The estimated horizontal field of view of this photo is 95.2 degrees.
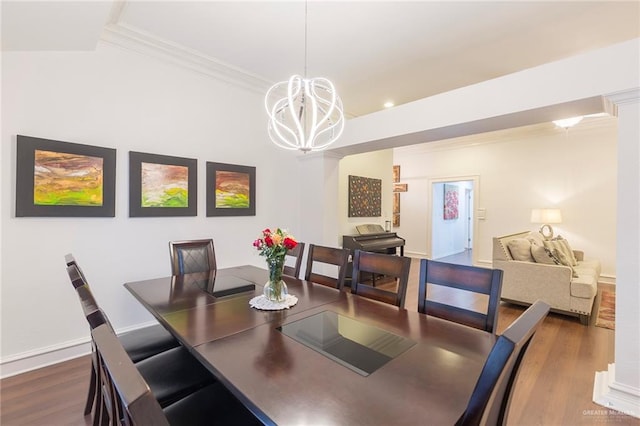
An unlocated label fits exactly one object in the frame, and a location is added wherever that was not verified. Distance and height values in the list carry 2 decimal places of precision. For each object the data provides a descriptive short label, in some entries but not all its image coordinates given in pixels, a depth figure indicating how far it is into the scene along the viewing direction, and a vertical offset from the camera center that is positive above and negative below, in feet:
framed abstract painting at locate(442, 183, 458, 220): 26.70 +1.12
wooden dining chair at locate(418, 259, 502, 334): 4.95 -1.31
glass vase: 5.85 -1.46
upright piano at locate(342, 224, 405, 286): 15.87 -1.61
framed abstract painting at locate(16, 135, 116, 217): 7.59 +0.89
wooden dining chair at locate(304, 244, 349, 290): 7.22 -1.24
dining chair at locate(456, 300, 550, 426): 2.20 -1.18
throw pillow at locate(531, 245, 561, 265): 12.27 -1.77
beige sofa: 11.02 -2.63
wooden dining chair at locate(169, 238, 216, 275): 8.68 -1.38
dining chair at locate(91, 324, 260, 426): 1.83 -1.75
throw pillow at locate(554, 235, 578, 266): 14.76 -1.95
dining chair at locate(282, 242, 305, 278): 8.42 -1.44
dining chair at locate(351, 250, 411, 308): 6.17 -1.29
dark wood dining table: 2.90 -1.93
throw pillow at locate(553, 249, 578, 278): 12.52 -1.94
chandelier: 6.51 +2.47
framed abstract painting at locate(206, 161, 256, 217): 11.39 +0.92
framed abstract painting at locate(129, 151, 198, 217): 9.46 +0.90
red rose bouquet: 5.80 -0.75
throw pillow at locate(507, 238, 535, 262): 12.87 -1.56
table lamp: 17.58 -0.16
